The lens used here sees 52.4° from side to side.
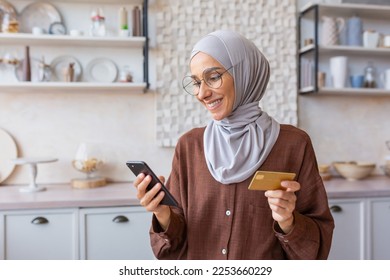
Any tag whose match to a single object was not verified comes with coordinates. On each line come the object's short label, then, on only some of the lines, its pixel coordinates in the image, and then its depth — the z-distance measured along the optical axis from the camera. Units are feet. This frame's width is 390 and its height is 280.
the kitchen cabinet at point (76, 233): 6.08
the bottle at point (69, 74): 7.36
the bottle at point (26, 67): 7.18
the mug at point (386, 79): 8.52
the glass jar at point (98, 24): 7.44
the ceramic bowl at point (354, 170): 7.94
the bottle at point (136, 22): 7.50
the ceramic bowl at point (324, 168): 8.12
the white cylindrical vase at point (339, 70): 8.18
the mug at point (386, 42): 8.49
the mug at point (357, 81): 8.31
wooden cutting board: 7.21
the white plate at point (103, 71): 7.80
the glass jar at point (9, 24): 7.15
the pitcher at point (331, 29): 8.22
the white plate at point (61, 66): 7.68
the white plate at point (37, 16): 7.57
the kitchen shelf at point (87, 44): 7.06
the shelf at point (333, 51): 8.00
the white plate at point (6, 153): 7.56
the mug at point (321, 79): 8.15
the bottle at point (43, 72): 7.36
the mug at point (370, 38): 8.34
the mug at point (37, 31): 7.21
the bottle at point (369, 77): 8.51
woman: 3.25
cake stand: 6.87
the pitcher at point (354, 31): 8.30
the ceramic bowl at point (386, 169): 8.50
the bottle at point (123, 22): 7.44
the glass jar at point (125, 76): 7.64
